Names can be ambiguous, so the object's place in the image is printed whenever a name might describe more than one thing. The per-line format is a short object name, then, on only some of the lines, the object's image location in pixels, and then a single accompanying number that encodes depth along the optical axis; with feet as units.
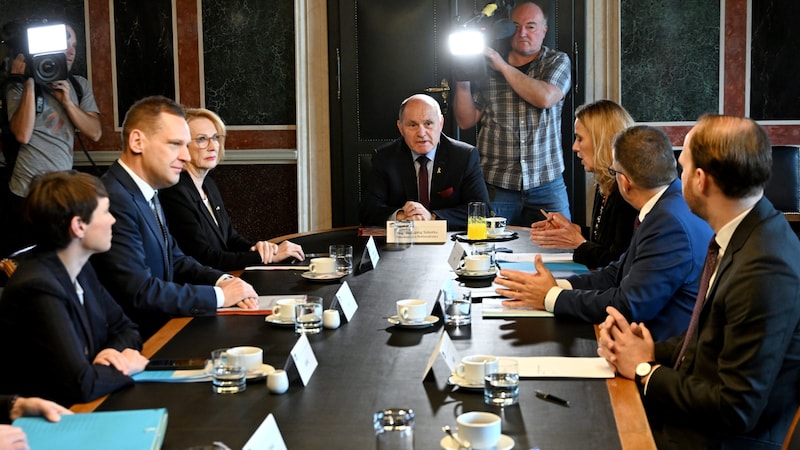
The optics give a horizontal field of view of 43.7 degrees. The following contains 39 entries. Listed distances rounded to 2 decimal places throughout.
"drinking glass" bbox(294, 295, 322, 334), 8.68
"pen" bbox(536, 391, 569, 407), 6.55
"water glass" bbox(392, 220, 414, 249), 14.39
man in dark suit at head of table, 16.88
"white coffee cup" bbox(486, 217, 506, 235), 15.21
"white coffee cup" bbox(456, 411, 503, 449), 5.43
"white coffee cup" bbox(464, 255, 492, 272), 11.46
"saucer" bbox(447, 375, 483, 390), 6.77
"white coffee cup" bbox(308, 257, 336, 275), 11.41
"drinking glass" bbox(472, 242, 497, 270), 11.96
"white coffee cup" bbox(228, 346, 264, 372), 7.09
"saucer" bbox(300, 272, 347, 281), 11.25
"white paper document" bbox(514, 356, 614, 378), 7.26
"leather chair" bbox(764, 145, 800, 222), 18.37
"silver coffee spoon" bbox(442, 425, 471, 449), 5.49
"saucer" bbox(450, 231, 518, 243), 14.83
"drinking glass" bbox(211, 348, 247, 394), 6.90
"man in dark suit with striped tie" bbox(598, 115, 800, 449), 6.91
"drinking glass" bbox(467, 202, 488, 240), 14.60
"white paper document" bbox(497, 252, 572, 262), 12.55
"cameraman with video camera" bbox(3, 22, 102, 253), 20.56
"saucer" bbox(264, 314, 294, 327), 8.81
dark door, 22.11
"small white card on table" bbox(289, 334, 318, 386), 6.98
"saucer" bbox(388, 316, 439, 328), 8.70
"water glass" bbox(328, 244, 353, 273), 11.71
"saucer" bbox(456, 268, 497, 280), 11.30
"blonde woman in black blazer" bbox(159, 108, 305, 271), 12.78
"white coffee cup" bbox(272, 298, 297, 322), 8.89
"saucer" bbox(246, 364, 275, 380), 7.13
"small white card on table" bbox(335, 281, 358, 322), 9.09
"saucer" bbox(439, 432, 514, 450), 5.56
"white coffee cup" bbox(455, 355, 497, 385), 6.73
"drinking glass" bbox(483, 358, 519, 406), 6.53
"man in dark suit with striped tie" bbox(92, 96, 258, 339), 9.73
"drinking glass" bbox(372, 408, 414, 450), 5.14
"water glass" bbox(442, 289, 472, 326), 8.79
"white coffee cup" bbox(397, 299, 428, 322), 8.79
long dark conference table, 5.99
